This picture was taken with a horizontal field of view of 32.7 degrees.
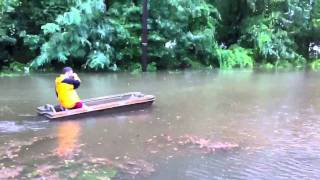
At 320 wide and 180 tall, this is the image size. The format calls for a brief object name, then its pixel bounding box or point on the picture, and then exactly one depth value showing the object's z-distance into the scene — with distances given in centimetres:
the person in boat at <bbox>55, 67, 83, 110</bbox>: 1203
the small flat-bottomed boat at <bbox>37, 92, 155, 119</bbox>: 1183
